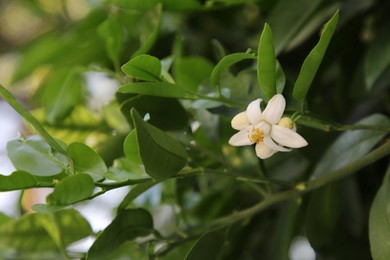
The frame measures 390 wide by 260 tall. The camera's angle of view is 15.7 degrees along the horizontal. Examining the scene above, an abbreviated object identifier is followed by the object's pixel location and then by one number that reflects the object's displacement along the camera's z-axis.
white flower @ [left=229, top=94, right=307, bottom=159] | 0.55
